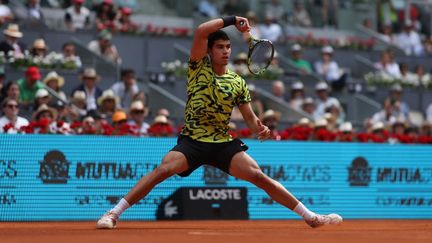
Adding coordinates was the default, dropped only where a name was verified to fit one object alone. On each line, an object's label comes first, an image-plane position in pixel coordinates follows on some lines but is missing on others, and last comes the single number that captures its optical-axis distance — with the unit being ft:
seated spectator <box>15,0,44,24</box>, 73.77
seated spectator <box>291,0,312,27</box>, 98.58
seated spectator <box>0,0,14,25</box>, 70.51
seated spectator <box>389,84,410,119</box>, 83.30
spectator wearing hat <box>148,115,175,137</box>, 56.59
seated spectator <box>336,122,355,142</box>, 60.95
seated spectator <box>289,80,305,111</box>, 77.15
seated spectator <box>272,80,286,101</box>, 77.40
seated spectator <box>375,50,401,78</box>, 89.40
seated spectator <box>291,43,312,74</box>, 84.26
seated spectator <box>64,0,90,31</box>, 75.25
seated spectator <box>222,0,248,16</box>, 91.33
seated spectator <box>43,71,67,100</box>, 64.13
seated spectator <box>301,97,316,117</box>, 76.26
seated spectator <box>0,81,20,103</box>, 58.59
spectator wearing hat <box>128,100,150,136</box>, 61.00
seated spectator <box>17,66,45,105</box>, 61.36
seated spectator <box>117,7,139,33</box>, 77.61
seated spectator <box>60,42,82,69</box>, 67.87
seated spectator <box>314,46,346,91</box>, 83.10
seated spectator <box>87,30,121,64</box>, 72.64
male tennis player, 39.70
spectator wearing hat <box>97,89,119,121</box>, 63.87
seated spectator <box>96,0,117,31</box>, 77.20
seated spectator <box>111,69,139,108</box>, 68.64
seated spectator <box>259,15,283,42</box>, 88.89
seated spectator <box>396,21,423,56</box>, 100.01
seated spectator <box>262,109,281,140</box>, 64.08
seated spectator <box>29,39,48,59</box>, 66.90
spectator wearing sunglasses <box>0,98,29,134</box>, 54.95
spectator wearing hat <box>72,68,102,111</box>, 65.26
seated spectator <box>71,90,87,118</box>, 63.36
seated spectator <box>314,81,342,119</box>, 77.20
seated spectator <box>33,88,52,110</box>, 58.95
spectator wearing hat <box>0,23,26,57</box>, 66.23
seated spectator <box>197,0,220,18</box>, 90.02
